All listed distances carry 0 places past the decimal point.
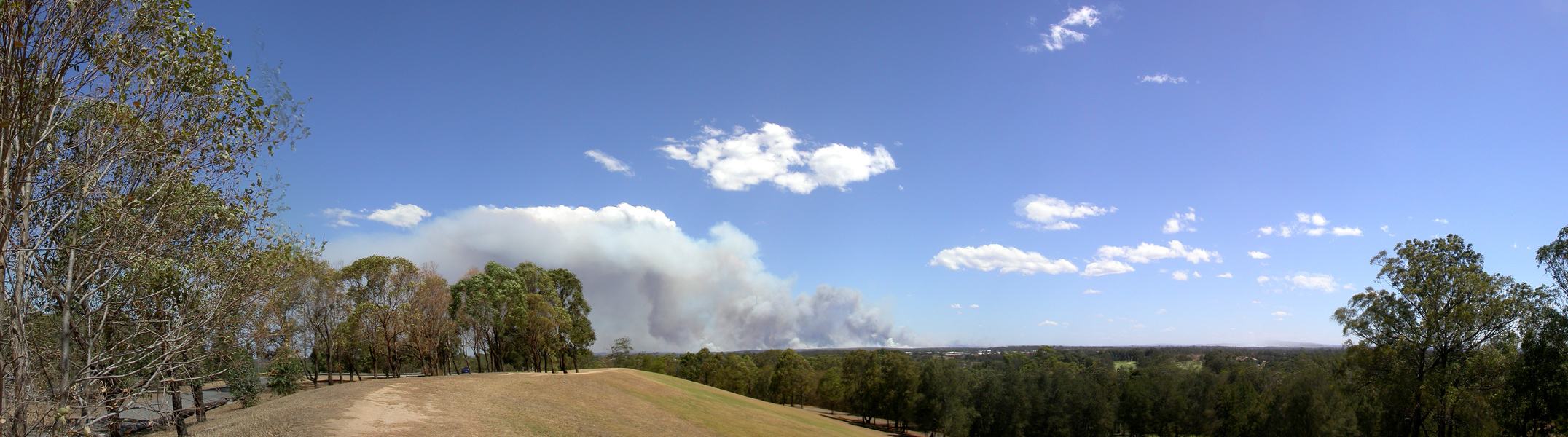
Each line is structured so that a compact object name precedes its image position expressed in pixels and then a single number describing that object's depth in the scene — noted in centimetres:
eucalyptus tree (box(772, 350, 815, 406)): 10731
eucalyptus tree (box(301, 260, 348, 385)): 5359
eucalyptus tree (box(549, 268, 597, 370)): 6981
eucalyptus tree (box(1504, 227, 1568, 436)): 2942
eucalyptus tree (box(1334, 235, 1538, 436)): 3041
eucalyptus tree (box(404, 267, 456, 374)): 5603
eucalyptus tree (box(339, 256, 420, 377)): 5409
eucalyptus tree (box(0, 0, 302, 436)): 891
